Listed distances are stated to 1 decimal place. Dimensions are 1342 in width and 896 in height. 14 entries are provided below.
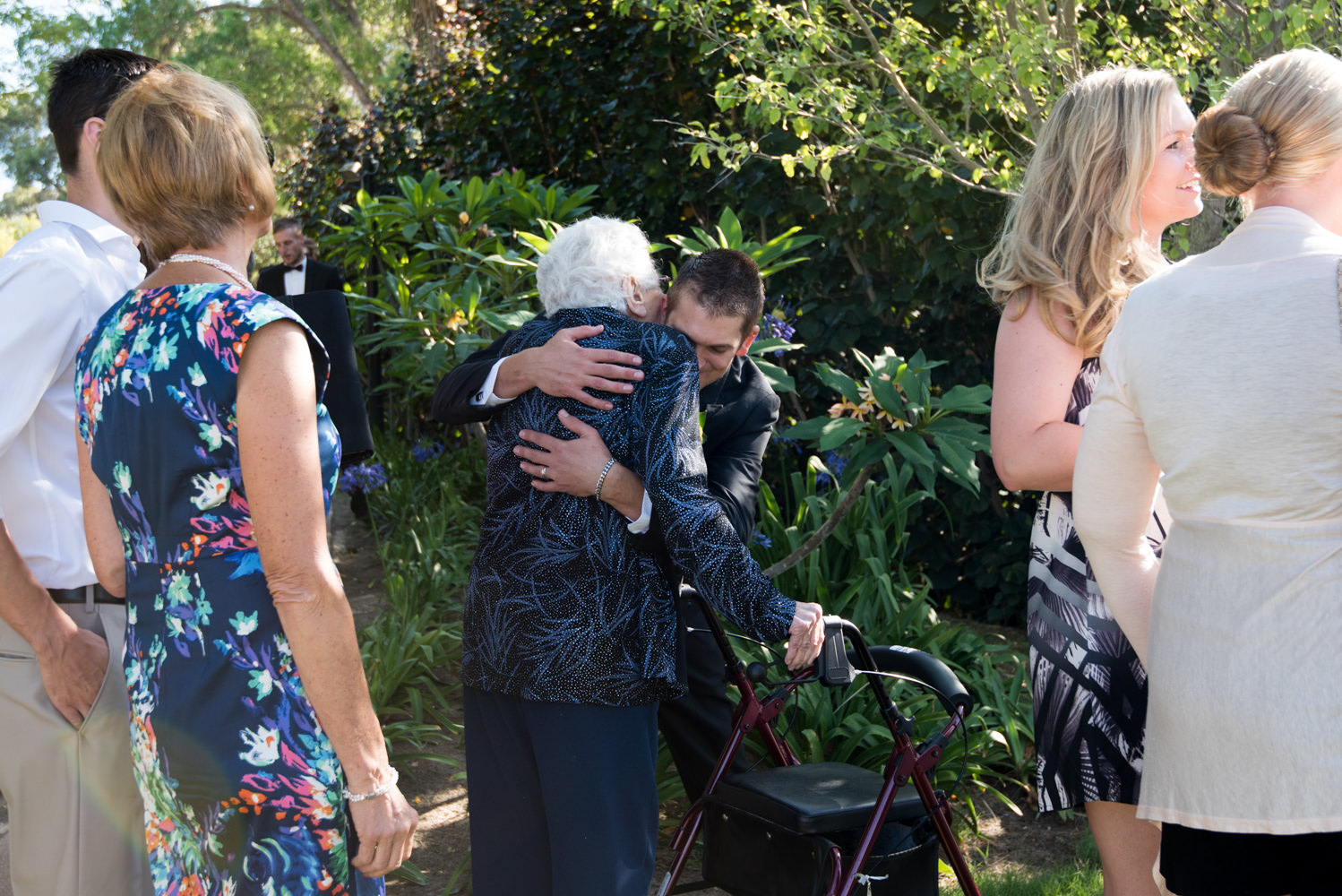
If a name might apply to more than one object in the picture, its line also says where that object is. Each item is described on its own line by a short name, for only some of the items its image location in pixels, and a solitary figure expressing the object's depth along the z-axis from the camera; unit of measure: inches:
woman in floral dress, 60.7
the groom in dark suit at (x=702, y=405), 84.5
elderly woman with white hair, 84.3
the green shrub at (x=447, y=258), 171.6
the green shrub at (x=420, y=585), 167.5
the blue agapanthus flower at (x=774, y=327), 157.2
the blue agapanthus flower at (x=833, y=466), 181.8
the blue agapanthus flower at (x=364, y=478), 255.6
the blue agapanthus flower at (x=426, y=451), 270.1
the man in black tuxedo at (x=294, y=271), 275.3
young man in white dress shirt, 74.2
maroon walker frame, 87.5
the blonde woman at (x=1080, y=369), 80.9
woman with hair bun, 58.9
